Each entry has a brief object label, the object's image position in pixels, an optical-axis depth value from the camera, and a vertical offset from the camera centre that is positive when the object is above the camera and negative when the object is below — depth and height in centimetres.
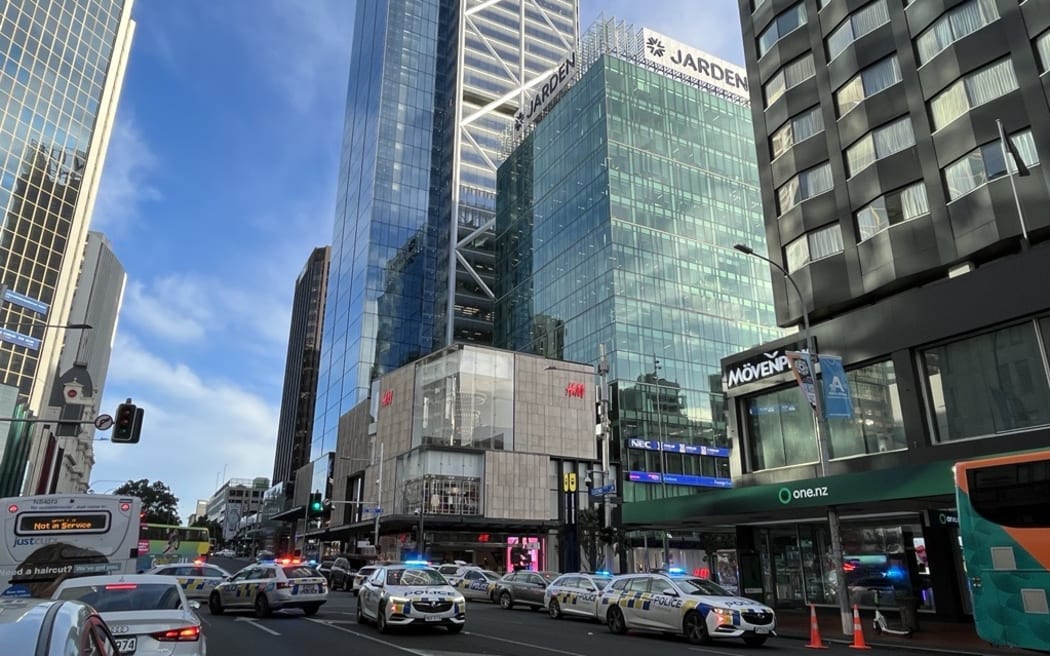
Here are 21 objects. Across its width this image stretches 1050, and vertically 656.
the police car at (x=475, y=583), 3434 -209
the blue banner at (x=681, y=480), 6769 +602
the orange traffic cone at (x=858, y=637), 1652 -223
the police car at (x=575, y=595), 2242 -180
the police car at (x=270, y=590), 2080 -152
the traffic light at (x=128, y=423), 2262 +373
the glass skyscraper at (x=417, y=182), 10000 +5605
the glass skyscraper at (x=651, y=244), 7012 +3174
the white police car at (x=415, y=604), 1593 -145
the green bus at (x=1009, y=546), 1134 -7
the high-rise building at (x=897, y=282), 2138 +946
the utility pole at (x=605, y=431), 3109 +544
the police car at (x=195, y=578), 2503 -139
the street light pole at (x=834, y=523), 1841 +51
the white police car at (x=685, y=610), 1579 -165
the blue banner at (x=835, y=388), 2071 +460
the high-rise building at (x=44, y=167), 7844 +4442
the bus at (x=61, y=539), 1596 -1
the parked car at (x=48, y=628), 321 -44
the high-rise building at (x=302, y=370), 15425 +4080
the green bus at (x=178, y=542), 5919 -24
